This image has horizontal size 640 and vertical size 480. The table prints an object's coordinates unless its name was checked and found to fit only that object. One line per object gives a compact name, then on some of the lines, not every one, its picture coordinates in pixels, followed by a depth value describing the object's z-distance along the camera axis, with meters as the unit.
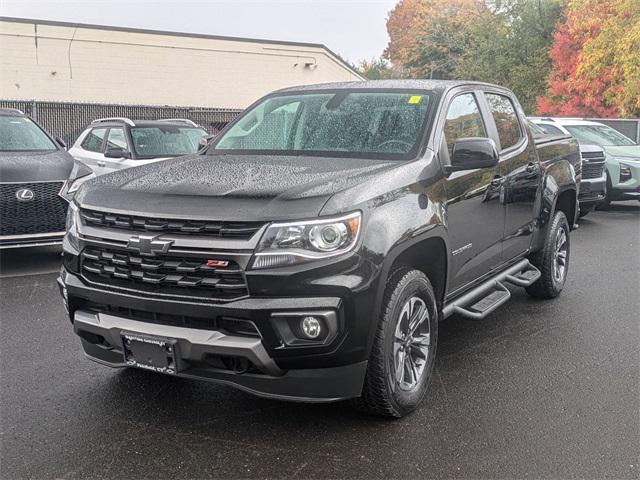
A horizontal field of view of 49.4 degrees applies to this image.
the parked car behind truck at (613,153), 12.84
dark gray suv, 7.41
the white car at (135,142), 10.66
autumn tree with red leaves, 25.34
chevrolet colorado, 3.26
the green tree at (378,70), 59.97
